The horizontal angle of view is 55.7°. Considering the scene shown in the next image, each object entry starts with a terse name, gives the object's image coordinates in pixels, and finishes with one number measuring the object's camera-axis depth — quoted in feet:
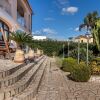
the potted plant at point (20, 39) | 15.86
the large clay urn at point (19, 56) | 15.42
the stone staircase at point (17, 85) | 7.89
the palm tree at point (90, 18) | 66.39
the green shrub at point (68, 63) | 19.62
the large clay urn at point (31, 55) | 22.06
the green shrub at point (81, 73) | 13.99
